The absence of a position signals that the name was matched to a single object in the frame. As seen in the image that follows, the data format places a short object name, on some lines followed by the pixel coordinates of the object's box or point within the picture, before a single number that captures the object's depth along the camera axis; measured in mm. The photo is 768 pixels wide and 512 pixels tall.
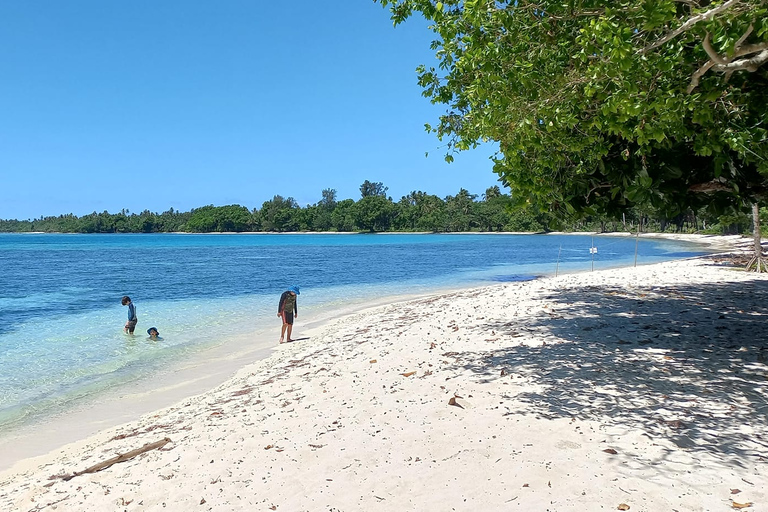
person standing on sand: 14516
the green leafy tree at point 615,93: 4766
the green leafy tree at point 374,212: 192750
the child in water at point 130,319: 16953
